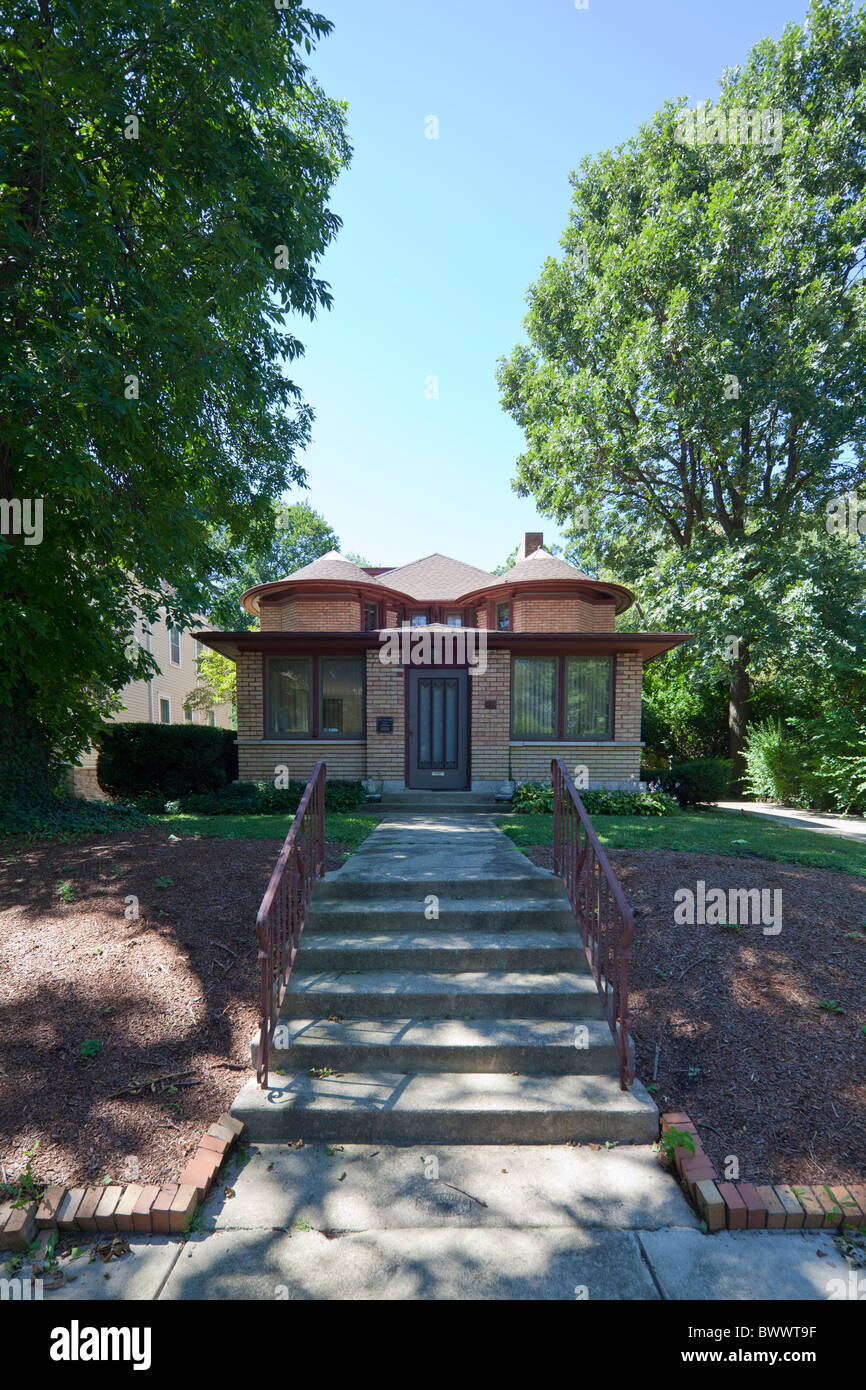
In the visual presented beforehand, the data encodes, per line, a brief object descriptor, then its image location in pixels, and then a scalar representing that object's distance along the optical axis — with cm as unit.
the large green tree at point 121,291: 536
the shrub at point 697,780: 1257
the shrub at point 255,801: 1022
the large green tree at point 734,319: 1445
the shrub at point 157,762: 1152
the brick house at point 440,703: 1162
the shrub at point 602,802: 1039
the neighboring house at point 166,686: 1998
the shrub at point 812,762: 1320
